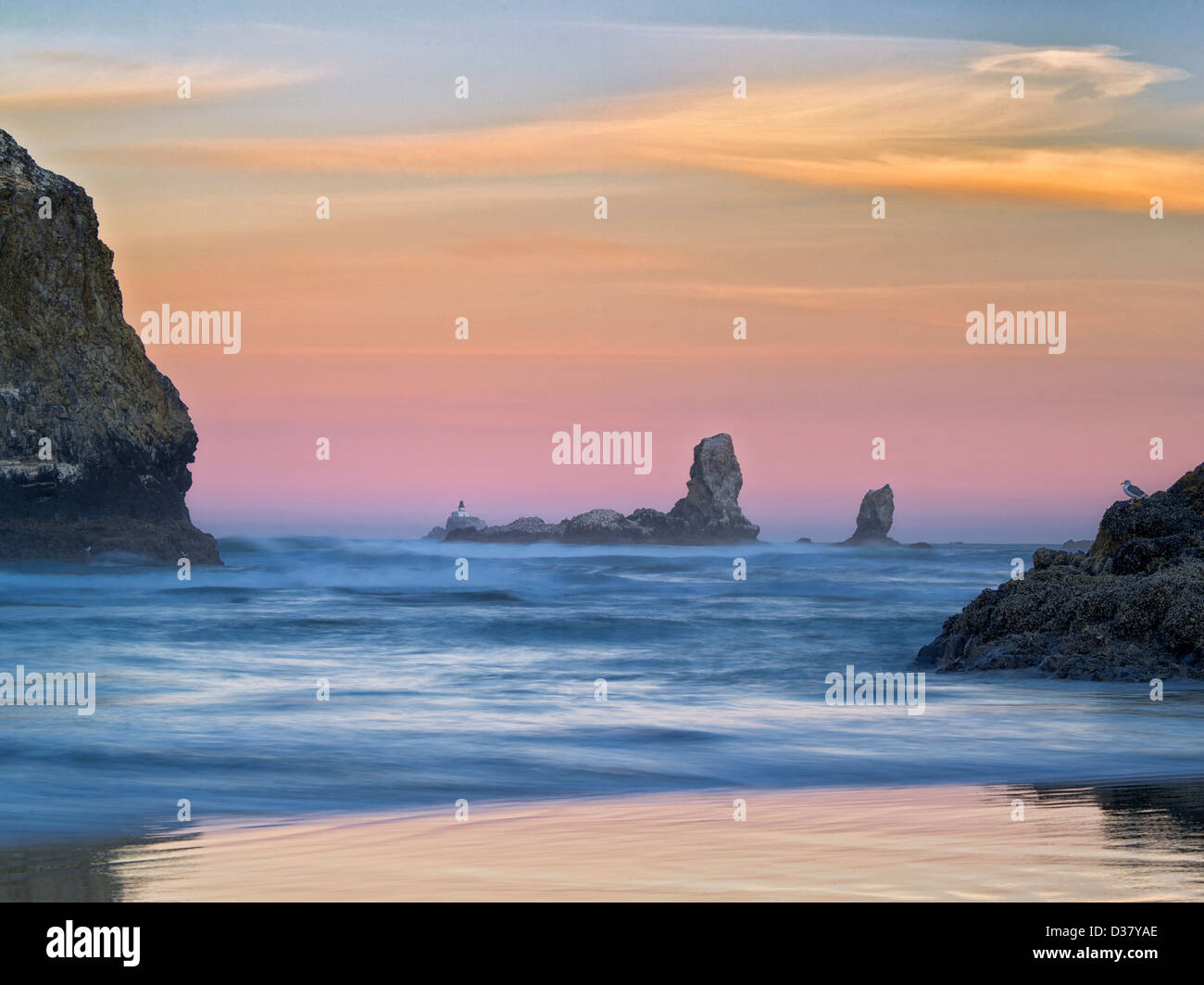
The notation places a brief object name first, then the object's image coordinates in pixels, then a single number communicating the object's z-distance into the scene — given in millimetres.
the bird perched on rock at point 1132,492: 19031
